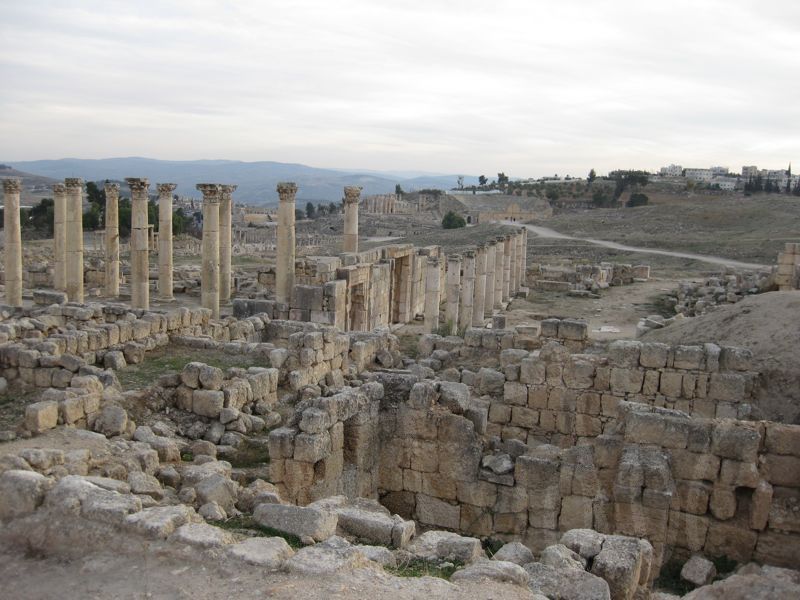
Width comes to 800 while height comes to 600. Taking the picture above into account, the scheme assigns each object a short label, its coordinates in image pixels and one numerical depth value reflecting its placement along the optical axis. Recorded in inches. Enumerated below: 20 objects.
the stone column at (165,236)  1107.3
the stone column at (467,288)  1159.6
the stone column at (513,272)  1573.6
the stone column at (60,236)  1140.5
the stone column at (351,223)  1151.6
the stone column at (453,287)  1140.5
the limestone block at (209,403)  488.7
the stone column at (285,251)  1043.3
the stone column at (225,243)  1223.5
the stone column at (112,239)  1215.6
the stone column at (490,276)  1298.0
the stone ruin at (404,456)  253.8
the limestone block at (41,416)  397.7
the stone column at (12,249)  1027.9
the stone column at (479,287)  1219.9
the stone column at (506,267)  1492.4
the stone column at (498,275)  1400.1
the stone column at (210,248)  1013.2
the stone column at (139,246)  1025.5
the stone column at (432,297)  1061.8
